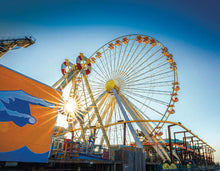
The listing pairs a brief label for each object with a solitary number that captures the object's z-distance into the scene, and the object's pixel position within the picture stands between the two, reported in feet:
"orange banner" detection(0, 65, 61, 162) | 21.25
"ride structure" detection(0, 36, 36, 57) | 77.40
